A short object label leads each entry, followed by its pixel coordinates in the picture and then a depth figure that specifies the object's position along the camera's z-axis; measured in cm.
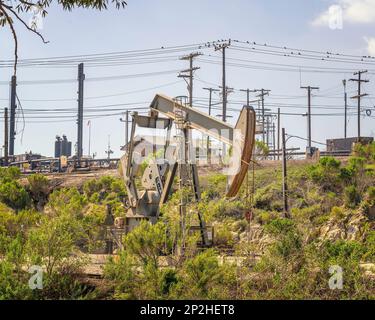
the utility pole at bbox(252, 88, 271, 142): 7191
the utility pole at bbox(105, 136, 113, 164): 7561
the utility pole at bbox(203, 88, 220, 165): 6671
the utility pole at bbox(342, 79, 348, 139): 6952
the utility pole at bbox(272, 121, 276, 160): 7583
